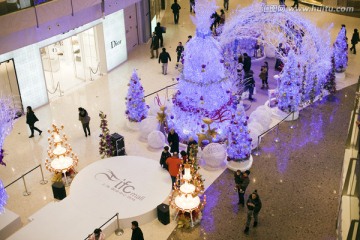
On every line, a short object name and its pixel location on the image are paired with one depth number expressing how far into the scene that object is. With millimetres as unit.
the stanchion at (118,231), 11516
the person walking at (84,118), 14922
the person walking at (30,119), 14945
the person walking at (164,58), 19417
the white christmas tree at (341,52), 18272
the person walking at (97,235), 10227
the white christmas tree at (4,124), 10838
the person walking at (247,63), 17953
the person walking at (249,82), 17219
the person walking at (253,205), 10992
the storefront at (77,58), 17219
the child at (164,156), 12895
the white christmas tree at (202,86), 13414
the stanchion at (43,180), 13312
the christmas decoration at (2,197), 10891
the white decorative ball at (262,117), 15164
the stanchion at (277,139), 15061
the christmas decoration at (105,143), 13508
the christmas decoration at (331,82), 17297
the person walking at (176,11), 25609
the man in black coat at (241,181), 11812
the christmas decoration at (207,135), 14153
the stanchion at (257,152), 14359
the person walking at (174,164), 12563
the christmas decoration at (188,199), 11422
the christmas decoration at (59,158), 13000
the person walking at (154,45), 21484
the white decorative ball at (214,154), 13477
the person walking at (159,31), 21750
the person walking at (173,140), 13656
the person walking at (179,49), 20264
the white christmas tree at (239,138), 12867
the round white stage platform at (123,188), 11805
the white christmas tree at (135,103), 14867
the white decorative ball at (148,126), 15023
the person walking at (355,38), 20766
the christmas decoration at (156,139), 14422
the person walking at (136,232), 10347
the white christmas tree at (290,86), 15508
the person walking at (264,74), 17922
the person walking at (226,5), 27289
